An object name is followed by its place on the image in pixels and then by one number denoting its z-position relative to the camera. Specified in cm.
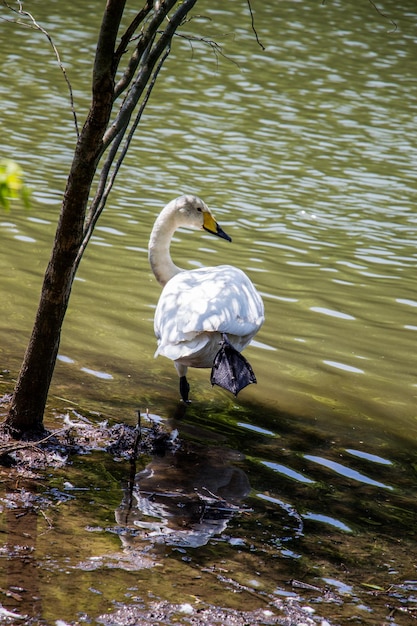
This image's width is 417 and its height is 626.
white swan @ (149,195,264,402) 1112
